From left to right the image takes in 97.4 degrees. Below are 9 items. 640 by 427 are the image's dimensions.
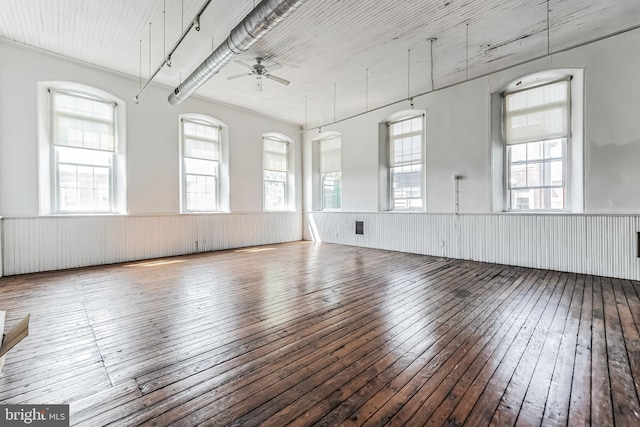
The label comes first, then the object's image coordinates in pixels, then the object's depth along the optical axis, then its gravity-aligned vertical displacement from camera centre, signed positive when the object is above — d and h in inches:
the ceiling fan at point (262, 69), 195.3 +98.7
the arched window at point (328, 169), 348.2 +52.2
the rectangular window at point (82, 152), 207.6 +45.4
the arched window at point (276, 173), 341.4 +47.1
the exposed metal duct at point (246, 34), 119.2 +87.6
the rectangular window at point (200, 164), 274.8 +46.8
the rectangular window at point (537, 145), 199.6 +47.7
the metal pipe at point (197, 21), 123.3 +88.9
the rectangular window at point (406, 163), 276.7 +47.4
